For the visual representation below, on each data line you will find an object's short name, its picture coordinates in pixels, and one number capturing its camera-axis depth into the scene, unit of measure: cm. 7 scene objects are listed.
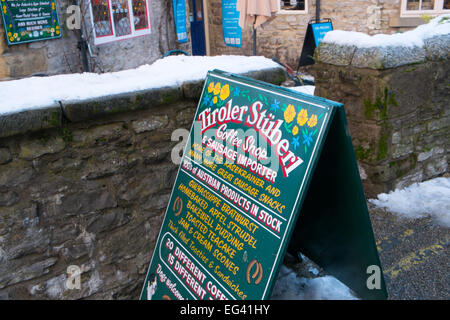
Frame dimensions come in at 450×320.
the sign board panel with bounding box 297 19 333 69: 861
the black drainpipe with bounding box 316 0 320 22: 978
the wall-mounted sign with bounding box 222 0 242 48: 1016
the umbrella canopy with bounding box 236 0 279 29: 747
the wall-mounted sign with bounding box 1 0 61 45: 459
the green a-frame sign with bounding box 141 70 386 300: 188
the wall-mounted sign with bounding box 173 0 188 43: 711
